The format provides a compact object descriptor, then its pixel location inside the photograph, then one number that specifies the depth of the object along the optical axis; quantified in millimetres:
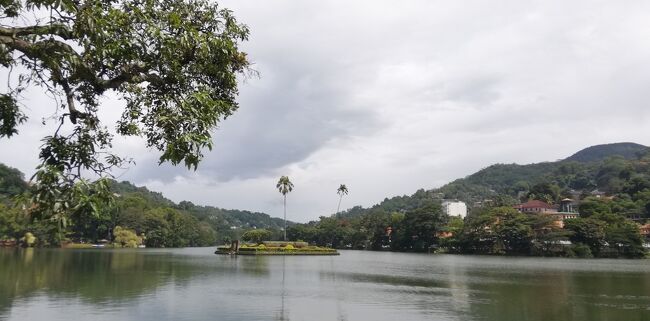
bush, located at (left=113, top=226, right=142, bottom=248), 117875
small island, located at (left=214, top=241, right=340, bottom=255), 78750
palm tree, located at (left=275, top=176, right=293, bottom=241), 109312
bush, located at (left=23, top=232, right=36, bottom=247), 100938
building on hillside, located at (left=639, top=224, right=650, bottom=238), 98375
